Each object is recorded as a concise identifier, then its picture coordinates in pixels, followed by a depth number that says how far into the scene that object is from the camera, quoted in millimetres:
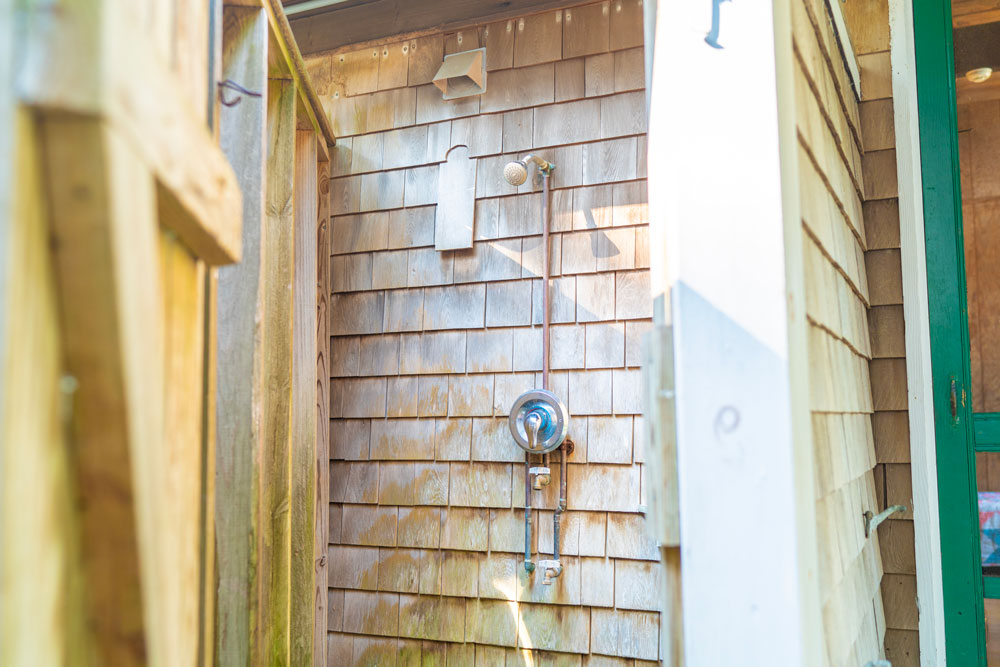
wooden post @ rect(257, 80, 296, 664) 2164
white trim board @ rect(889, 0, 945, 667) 1997
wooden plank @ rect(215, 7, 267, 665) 1716
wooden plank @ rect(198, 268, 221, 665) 903
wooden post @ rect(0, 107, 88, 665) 525
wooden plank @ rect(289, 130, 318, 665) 2549
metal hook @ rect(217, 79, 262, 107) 1634
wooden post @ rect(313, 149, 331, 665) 2895
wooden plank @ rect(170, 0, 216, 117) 759
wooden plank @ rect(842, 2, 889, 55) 2189
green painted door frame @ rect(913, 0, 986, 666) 1967
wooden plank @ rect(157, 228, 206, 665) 747
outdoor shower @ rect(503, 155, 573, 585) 2604
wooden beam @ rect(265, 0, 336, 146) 2139
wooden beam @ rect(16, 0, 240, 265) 534
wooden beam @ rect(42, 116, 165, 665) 557
